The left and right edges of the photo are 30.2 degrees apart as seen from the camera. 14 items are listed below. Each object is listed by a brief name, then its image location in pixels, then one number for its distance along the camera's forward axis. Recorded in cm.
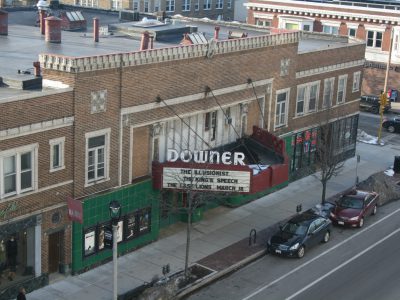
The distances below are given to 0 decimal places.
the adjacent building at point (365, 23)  7819
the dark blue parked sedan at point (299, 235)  3566
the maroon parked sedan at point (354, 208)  4047
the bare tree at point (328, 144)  4259
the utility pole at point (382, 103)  5828
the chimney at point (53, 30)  4238
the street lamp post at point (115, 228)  2688
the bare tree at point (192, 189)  3506
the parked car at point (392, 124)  6519
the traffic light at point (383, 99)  5825
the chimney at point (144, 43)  3897
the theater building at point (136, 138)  3030
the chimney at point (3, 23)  4597
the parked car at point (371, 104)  7356
